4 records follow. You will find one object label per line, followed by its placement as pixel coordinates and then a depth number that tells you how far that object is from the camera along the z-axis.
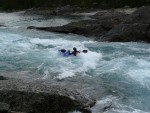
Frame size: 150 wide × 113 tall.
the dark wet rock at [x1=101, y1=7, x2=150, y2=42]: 27.30
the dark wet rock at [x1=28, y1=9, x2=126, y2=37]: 31.17
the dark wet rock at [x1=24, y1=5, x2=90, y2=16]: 65.88
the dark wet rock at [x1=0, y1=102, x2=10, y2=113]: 9.20
